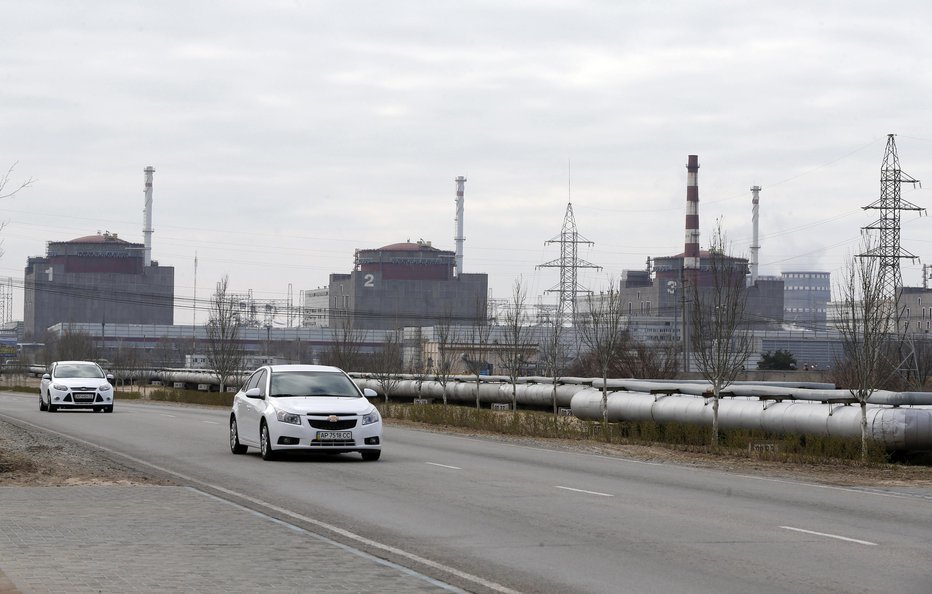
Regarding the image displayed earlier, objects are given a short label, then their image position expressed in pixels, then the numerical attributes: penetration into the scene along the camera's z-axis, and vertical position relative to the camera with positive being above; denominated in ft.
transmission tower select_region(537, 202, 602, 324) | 421.18 +29.55
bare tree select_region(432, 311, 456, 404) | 173.86 -0.10
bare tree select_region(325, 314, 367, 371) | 210.38 -0.66
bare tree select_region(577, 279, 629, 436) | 122.09 +3.24
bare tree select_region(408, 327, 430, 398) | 197.88 -3.83
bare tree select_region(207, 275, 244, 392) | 201.31 +0.80
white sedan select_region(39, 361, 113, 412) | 136.26 -4.76
